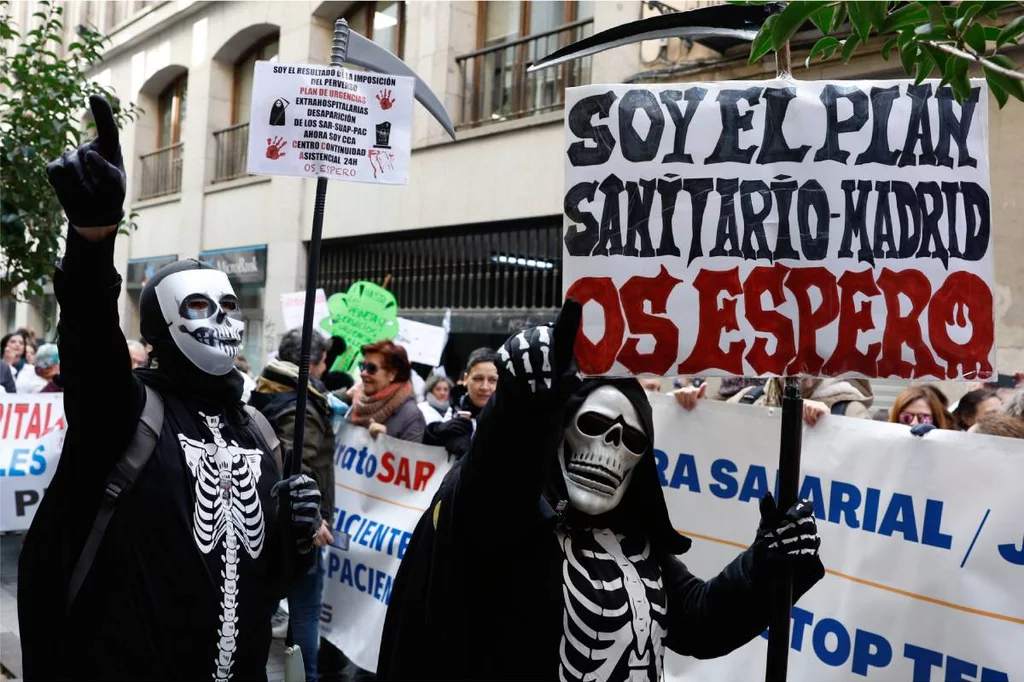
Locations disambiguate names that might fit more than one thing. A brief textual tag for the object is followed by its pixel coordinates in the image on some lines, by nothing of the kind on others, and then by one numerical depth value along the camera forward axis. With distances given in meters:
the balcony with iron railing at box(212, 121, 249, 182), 17.62
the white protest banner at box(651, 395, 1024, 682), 3.57
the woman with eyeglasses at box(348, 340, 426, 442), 5.69
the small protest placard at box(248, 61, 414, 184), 4.11
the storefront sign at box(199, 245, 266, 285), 16.58
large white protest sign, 2.62
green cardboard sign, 9.25
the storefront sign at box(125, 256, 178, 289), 19.95
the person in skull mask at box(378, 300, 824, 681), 2.18
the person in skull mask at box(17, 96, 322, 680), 2.33
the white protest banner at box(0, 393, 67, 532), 7.78
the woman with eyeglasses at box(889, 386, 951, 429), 4.71
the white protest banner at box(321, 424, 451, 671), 5.41
